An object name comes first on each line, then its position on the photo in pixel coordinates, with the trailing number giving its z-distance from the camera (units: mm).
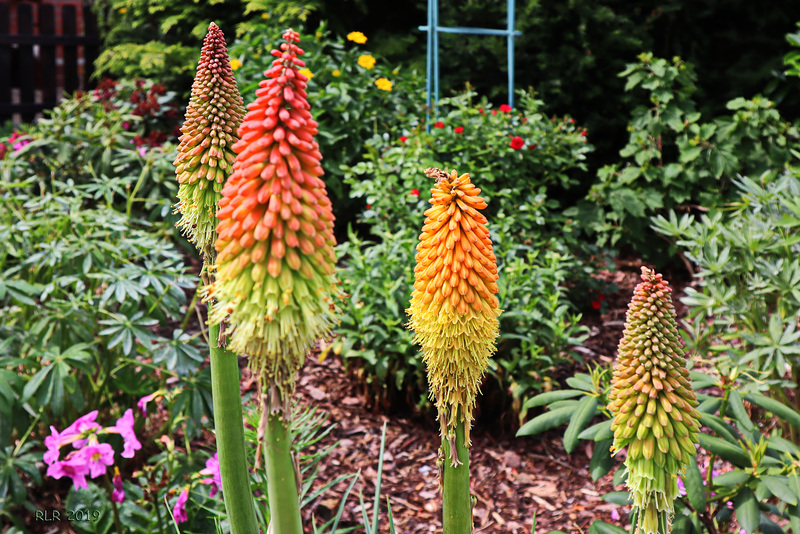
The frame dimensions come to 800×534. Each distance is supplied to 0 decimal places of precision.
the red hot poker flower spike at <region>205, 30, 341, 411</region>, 1001
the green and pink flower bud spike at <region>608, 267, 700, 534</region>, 1275
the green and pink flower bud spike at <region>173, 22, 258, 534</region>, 1264
